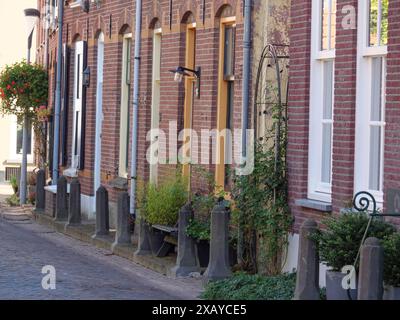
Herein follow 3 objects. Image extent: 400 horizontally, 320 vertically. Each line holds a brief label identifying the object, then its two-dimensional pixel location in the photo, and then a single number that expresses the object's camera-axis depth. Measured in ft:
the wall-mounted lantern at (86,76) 69.46
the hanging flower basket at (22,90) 81.46
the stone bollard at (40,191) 74.69
